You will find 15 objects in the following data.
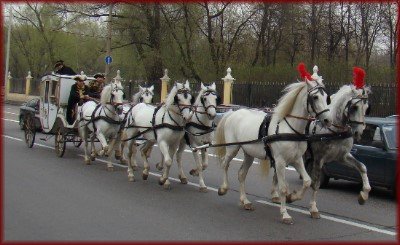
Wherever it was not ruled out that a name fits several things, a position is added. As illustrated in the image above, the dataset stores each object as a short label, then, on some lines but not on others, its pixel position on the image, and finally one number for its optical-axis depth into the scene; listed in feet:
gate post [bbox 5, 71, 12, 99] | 181.43
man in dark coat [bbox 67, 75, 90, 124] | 50.88
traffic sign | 107.04
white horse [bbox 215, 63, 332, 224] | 26.61
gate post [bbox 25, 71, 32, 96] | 173.67
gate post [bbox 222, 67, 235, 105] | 97.86
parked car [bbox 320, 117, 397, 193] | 32.96
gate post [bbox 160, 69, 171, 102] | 109.40
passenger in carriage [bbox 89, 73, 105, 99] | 52.16
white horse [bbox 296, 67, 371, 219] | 27.40
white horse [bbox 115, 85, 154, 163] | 42.63
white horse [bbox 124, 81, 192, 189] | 35.77
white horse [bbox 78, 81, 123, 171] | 44.32
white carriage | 50.26
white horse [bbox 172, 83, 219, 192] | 33.88
